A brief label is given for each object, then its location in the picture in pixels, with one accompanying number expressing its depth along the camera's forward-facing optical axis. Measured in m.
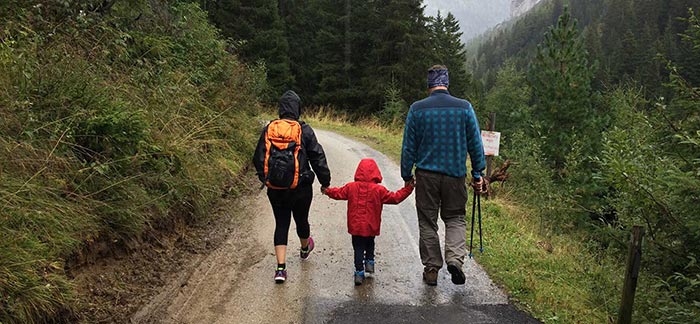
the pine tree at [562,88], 19.27
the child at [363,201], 4.88
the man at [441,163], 4.66
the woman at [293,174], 4.77
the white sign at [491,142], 8.77
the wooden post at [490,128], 9.52
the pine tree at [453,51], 42.03
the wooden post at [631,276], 3.65
